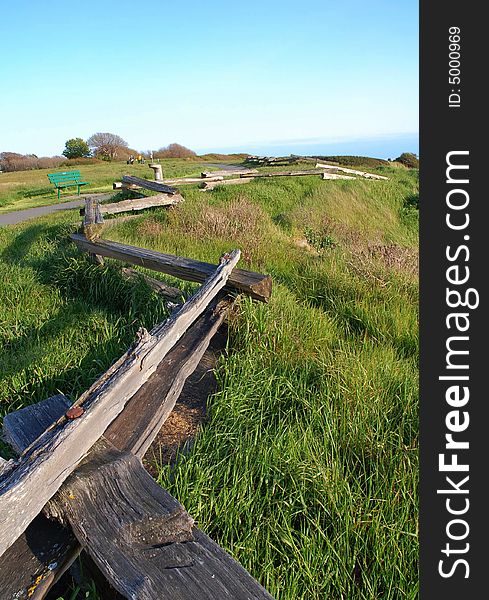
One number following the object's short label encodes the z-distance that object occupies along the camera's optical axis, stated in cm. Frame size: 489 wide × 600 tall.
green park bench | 1978
